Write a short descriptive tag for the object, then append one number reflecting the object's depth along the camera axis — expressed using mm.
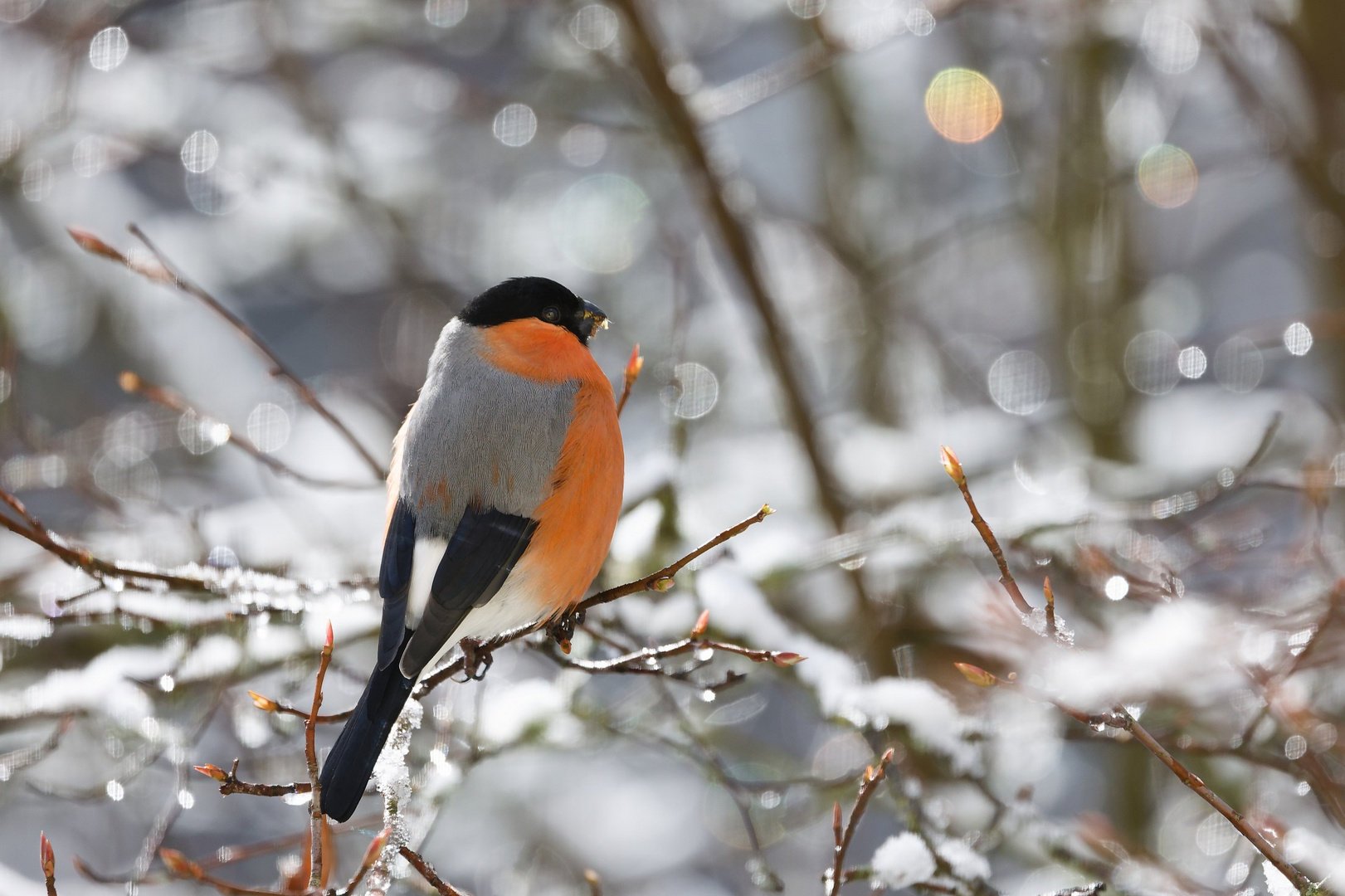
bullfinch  4098
